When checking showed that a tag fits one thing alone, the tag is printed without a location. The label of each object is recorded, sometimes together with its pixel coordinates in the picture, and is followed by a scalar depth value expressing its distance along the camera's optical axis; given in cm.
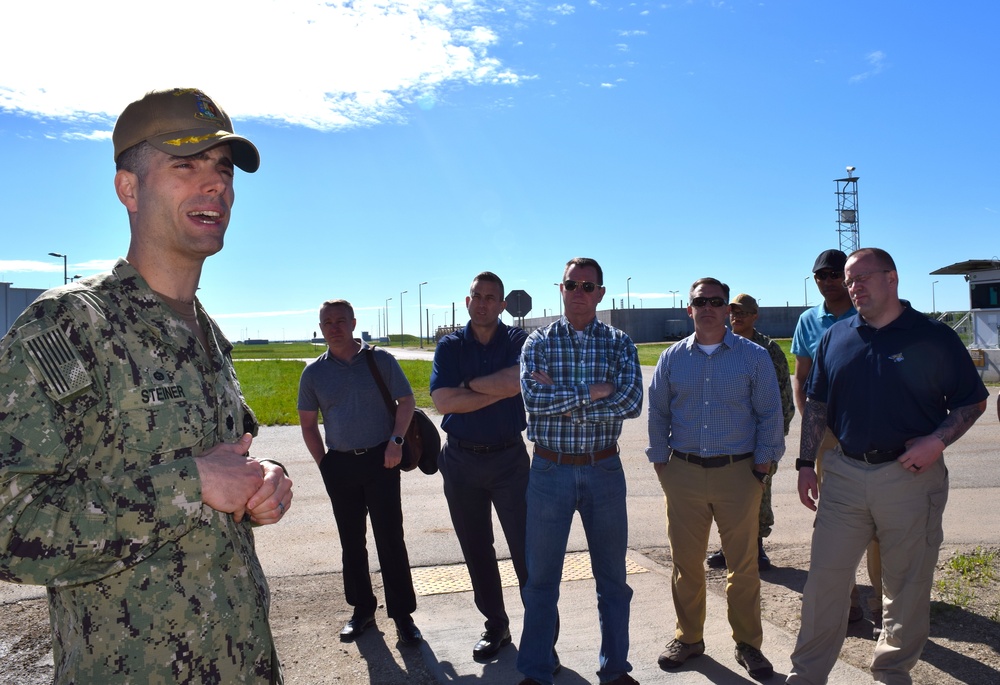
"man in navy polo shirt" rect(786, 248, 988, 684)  382
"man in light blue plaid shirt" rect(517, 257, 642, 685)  398
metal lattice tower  4909
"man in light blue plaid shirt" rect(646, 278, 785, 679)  434
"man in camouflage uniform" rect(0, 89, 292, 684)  148
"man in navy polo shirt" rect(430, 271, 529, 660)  464
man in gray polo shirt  482
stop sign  3180
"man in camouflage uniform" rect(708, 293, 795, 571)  591
